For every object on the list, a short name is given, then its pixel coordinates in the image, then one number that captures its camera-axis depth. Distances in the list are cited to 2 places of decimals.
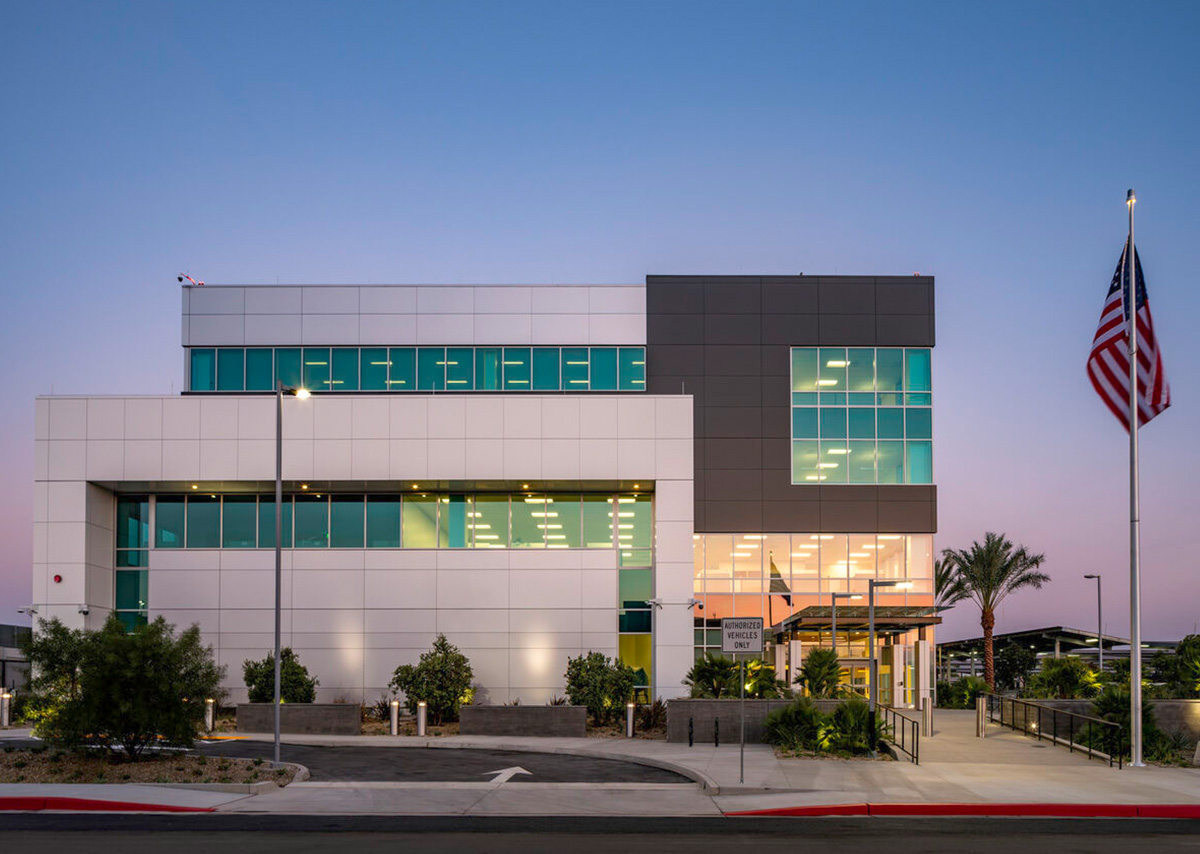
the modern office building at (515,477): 38.62
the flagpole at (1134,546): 24.34
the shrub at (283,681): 35.56
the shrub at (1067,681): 33.53
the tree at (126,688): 22.48
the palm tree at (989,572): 59.28
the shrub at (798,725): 26.58
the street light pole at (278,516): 25.28
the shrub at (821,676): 29.92
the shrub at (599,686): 35.09
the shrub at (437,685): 35.66
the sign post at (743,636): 21.06
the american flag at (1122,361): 24.77
